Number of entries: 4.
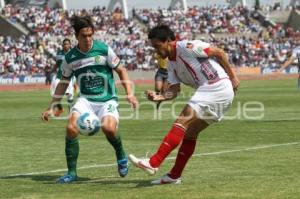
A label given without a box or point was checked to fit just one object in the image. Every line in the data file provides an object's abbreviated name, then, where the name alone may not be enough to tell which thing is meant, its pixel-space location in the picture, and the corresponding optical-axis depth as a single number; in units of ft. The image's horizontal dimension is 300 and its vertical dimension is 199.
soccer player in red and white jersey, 33.50
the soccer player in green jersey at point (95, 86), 36.65
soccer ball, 36.47
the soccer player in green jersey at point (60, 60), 76.20
